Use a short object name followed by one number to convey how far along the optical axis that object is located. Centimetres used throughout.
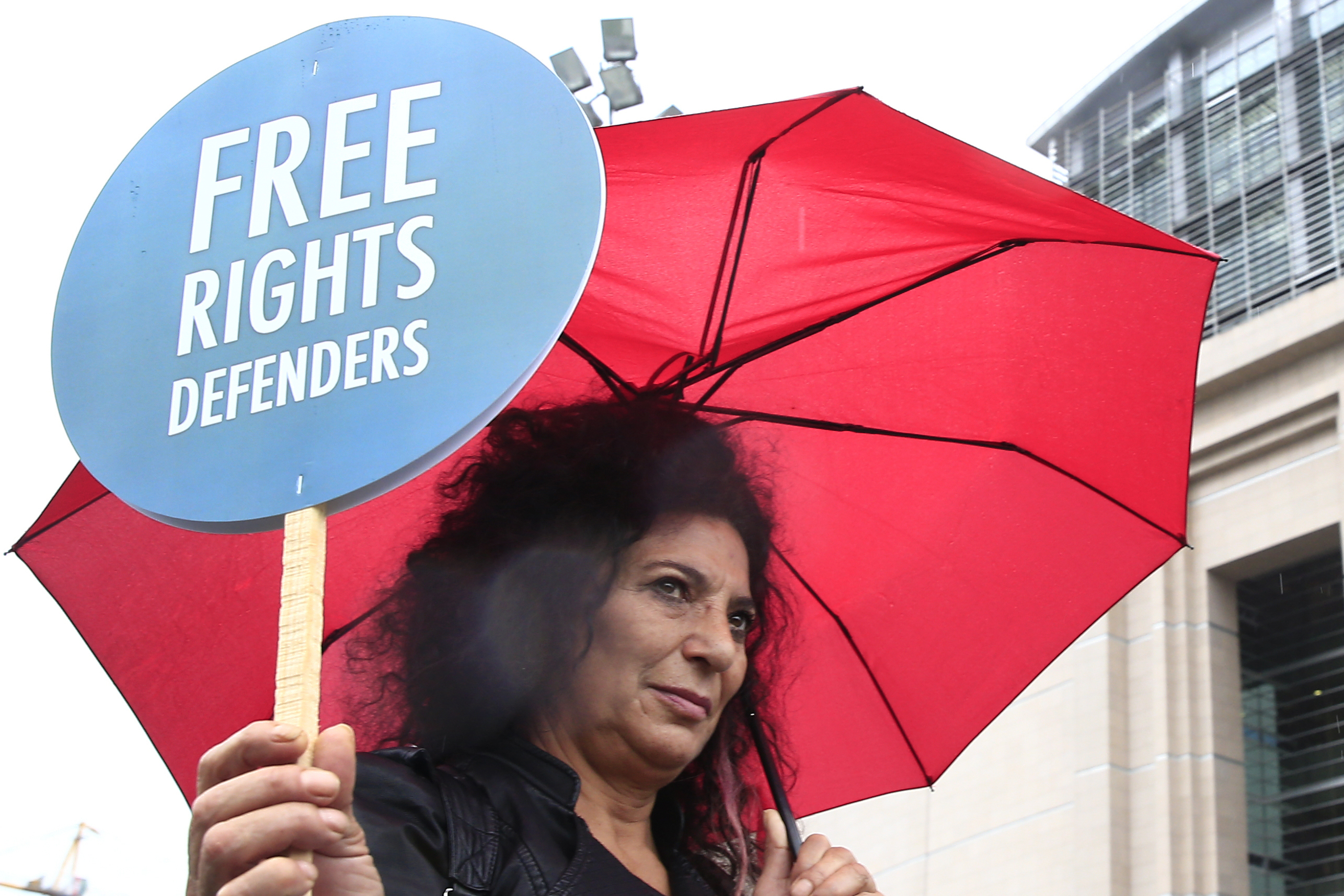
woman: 221
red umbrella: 293
